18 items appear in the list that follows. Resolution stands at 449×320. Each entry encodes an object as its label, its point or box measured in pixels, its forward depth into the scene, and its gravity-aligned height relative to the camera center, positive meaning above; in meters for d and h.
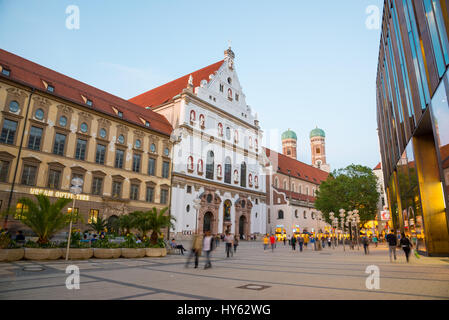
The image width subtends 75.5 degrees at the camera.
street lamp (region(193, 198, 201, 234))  23.31 +2.22
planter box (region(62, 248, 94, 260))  15.53 -1.25
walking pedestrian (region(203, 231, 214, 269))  13.26 -0.61
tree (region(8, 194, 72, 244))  15.40 +0.55
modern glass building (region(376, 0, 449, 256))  13.21 +7.25
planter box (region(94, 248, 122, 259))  16.64 -1.31
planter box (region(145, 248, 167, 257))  18.95 -1.36
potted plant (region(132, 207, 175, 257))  20.38 +0.47
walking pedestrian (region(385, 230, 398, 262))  17.59 -0.29
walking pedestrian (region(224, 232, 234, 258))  20.66 -0.68
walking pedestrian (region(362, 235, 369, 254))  24.62 -0.69
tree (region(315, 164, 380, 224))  49.25 +6.80
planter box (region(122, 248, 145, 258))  17.76 -1.33
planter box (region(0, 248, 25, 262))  13.33 -1.19
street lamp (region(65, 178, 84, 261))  14.72 +2.11
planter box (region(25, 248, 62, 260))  14.27 -1.22
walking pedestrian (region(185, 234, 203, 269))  13.16 -0.63
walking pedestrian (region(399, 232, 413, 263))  16.38 -0.53
